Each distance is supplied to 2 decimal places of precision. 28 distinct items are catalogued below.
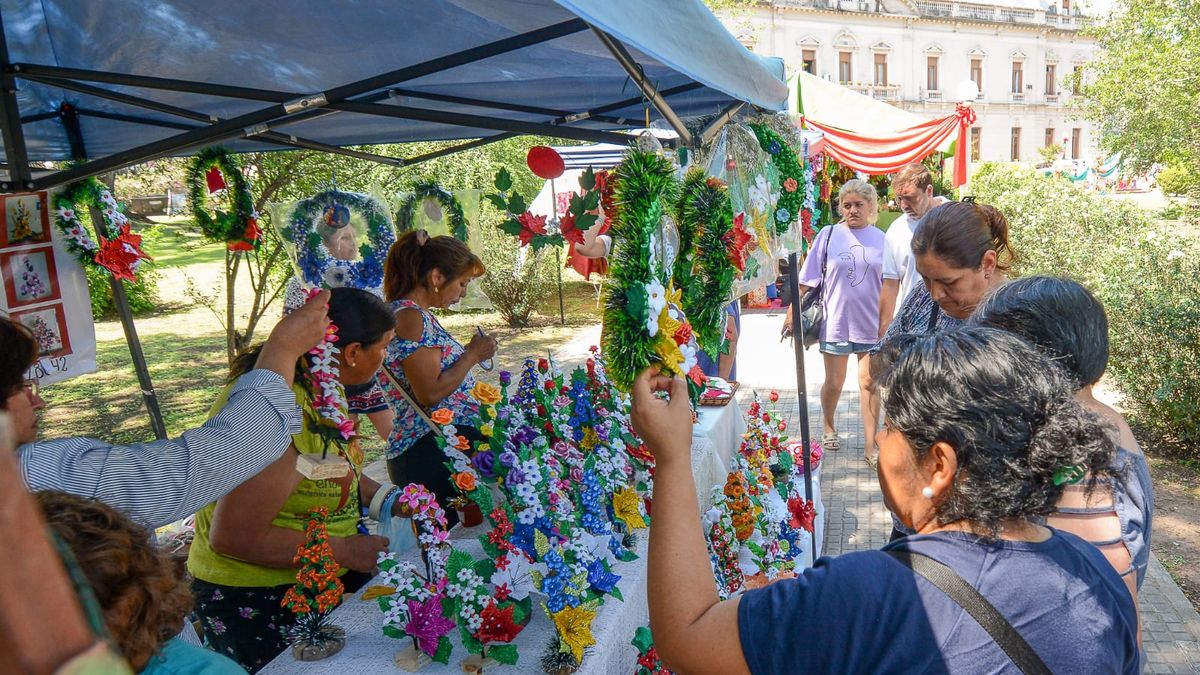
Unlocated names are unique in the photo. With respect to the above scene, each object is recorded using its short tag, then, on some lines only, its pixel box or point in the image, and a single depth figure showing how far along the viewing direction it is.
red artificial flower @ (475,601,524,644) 1.71
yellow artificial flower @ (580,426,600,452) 2.34
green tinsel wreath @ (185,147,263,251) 2.88
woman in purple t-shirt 5.19
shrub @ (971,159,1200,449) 5.29
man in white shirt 5.05
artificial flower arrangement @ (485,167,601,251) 2.25
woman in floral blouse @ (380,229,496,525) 2.84
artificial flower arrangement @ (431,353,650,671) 1.76
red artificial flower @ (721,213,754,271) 2.29
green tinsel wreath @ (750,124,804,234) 3.13
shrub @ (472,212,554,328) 11.38
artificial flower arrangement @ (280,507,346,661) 1.75
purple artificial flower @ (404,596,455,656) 1.69
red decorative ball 2.72
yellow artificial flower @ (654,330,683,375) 1.35
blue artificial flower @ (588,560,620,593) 1.81
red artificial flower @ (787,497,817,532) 3.42
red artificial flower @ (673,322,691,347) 1.45
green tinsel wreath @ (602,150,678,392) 1.36
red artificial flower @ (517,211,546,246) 2.49
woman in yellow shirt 1.92
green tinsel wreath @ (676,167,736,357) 2.14
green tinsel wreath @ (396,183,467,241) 3.81
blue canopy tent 2.06
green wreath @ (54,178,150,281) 2.92
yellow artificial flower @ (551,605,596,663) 1.69
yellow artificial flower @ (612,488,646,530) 2.30
